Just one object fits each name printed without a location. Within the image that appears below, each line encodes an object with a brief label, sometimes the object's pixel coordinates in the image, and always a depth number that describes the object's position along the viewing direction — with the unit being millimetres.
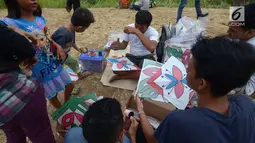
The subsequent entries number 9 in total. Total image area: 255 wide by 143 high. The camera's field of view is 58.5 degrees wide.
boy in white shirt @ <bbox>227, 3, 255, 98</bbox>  1830
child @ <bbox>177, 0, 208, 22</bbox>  4363
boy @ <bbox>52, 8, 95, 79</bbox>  2045
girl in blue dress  1694
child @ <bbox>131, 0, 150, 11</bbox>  4883
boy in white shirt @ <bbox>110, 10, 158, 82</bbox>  2635
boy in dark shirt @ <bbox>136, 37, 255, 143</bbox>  950
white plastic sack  2633
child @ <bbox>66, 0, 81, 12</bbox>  5461
